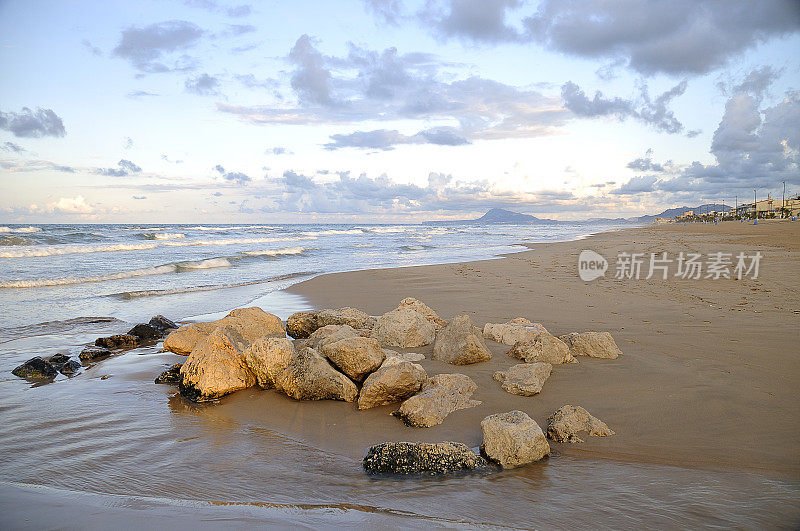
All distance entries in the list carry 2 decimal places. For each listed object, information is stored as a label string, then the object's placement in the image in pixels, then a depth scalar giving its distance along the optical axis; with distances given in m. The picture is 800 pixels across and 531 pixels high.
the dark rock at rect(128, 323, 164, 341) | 6.63
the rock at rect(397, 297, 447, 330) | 6.44
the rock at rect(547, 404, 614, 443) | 3.23
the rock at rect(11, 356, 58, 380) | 4.94
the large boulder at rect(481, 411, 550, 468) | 2.91
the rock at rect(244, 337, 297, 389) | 4.41
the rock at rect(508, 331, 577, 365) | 4.84
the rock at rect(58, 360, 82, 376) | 5.12
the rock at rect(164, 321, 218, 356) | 5.80
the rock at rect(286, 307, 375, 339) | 6.21
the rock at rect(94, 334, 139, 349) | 6.12
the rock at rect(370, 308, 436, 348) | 5.57
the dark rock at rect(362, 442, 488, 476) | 2.85
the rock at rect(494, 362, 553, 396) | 4.05
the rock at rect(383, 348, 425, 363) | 4.73
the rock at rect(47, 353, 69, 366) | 5.30
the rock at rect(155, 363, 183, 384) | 4.77
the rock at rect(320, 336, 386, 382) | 4.23
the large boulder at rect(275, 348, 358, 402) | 4.11
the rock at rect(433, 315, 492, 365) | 4.84
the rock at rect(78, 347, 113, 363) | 5.57
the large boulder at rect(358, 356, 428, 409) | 3.87
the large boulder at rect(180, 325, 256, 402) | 4.29
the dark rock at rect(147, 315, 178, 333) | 7.00
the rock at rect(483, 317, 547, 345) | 5.49
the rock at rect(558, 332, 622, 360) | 4.94
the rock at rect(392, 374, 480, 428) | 3.58
